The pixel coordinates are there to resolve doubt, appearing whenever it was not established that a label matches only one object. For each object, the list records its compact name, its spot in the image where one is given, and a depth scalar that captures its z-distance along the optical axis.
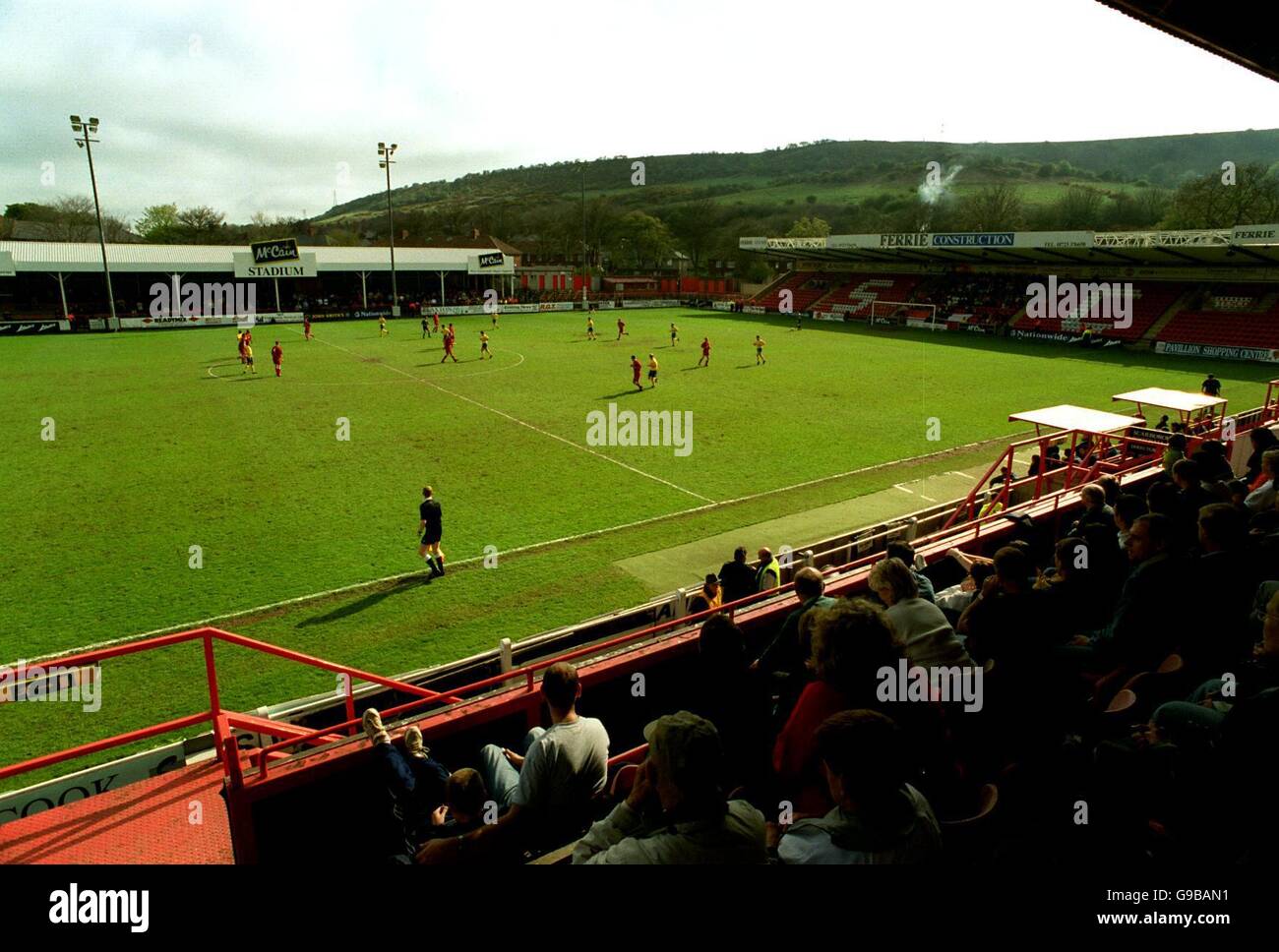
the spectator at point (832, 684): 3.63
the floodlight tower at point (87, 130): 46.22
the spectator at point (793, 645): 5.17
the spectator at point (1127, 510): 6.50
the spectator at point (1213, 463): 9.27
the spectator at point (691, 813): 2.69
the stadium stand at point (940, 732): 2.76
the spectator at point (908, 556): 6.04
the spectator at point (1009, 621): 4.44
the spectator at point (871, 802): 2.54
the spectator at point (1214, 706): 3.90
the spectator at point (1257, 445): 11.46
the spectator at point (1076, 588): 5.96
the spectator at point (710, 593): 8.85
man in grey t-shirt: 3.69
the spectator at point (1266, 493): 7.74
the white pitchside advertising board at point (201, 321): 51.97
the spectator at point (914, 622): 4.68
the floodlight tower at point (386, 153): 54.53
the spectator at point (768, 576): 9.06
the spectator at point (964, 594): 6.32
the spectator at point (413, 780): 4.64
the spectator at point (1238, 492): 7.88
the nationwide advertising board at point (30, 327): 47.78
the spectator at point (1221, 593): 4.97
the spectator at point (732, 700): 4.64
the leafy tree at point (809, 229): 105.50
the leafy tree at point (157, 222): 99.89
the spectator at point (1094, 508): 7.59
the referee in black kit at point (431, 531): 12.23
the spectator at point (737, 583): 9.16
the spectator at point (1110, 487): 8.64
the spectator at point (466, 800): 3.93
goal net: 56.39
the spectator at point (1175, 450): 10.83
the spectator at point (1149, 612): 5.07
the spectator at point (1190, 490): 7.59
